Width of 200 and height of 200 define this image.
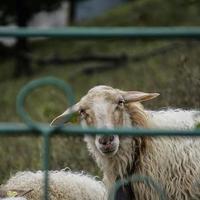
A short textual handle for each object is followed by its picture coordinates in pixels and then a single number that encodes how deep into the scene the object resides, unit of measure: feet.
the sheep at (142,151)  46.67
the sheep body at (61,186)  51.56
